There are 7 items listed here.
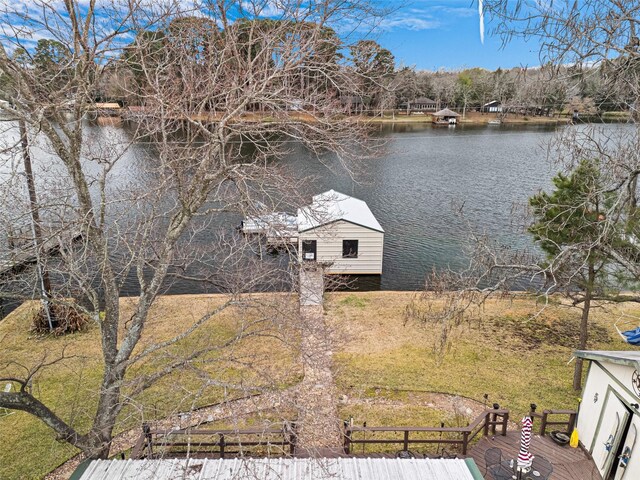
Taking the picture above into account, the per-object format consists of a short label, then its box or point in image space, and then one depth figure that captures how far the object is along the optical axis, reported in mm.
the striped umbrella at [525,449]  7241
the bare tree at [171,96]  6039
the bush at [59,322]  13305
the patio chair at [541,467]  7598
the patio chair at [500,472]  7609
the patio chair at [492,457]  7911
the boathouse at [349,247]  17812
